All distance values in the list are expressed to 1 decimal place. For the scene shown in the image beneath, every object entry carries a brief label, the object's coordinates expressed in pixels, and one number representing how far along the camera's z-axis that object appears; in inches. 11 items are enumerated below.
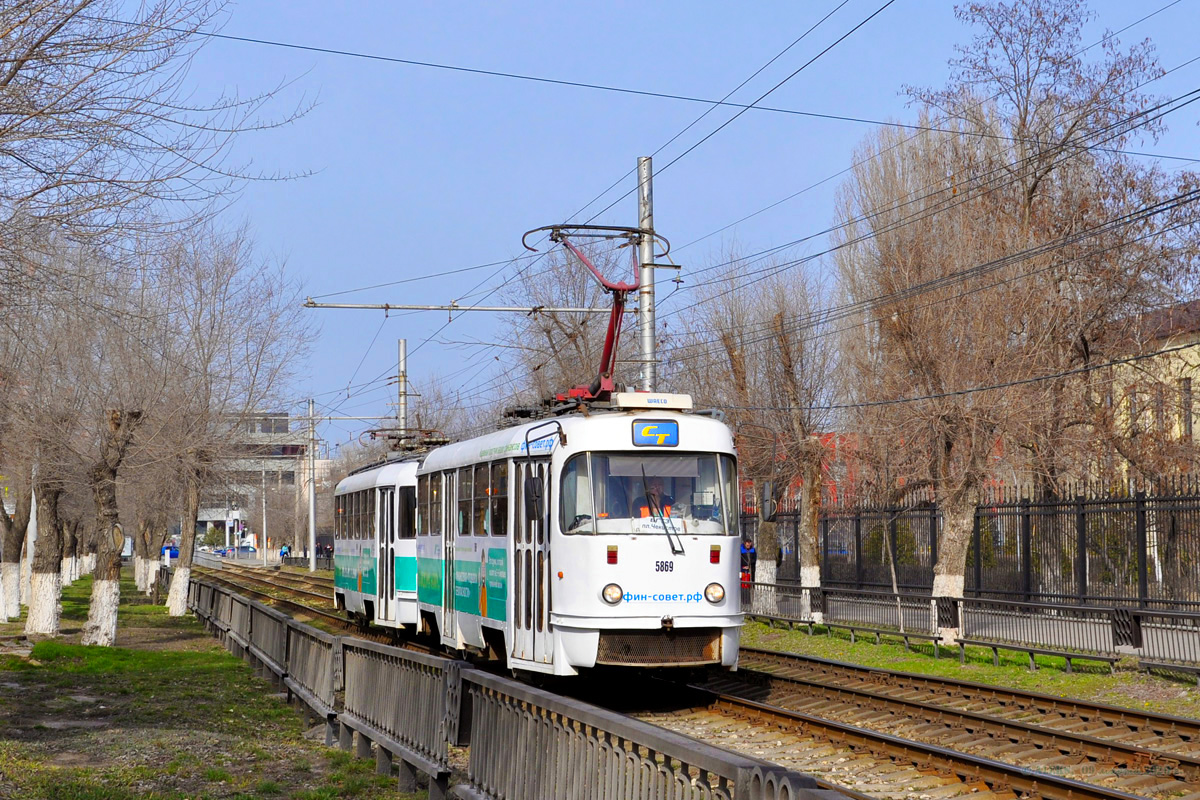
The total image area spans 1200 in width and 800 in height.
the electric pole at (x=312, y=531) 2474.3
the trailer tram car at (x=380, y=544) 889.5
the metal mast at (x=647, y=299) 783.7
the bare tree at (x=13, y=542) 1137.6
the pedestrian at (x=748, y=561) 1338.6
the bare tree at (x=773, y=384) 1203.2
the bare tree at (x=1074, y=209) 1182.9
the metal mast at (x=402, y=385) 1531.7
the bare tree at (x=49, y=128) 340.2
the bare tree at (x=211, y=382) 1074.7
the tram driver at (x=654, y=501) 548.7
